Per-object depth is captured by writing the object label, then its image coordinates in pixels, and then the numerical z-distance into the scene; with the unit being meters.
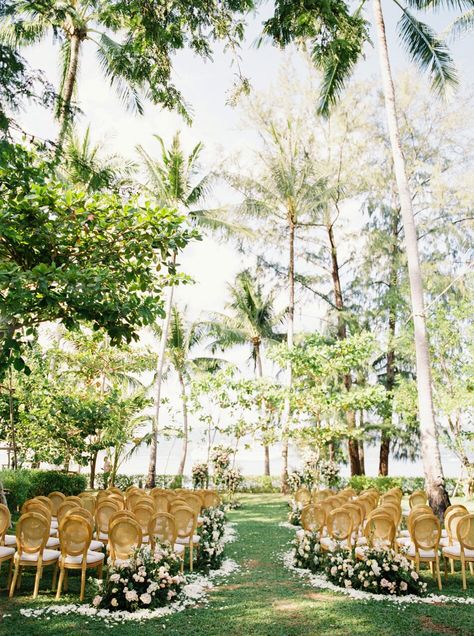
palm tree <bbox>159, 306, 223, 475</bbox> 26.20
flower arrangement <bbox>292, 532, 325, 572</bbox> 7.59
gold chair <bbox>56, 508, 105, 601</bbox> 6.04
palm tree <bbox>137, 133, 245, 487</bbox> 20.70
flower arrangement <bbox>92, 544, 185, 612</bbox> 5.64
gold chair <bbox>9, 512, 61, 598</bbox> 6.04
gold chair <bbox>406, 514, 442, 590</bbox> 6.80
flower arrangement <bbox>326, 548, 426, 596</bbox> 6.30
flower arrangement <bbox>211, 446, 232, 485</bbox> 19.25
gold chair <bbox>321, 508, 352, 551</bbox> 7.66
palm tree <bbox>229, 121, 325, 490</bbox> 20.73
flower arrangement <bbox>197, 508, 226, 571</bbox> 7.88
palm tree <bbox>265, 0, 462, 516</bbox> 5.52
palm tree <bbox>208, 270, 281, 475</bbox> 27.83
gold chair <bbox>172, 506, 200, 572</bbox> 7.64
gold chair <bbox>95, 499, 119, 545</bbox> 7.75
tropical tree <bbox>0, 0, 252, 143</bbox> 5.71
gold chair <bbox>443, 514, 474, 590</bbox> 6.66
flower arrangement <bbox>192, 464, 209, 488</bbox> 19.34
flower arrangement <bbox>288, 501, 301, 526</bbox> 12.41
